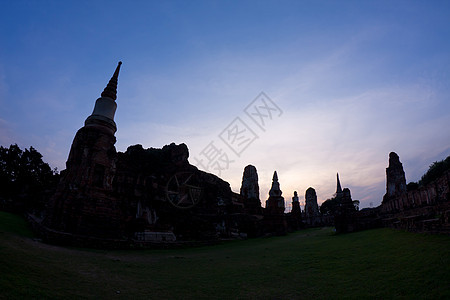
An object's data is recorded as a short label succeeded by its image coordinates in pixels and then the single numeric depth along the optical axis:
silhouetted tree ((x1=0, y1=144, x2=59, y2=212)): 23.12
